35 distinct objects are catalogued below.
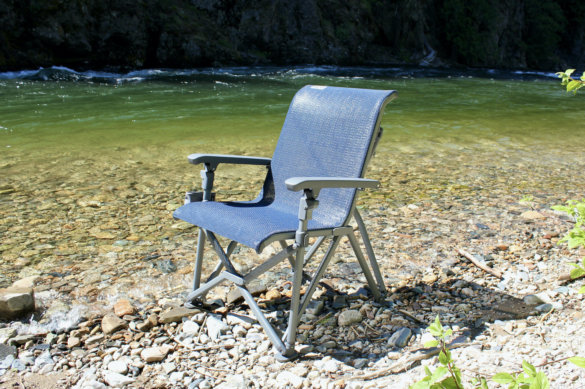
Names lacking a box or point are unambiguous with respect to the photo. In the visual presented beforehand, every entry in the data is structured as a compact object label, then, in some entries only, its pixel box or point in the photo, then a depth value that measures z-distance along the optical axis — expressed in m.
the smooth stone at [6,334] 2.66
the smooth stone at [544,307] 2.87
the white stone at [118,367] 2.44
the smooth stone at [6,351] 2.54
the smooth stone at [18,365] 2.46
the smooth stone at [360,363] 2.45
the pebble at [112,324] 2.77
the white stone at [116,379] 2.34
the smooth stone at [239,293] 3.11
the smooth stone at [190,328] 2.78
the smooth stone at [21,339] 2.64
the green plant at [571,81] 2.12
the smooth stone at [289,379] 2.32
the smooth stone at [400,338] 2.63
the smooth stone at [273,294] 3.19
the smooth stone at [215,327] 2.75
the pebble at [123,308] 2.95
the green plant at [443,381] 1.36
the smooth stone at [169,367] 2.44
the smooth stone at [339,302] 3.07
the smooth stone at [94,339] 2.67
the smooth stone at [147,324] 2.80
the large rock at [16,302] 2.84
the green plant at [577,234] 1.81
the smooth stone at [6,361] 2.46
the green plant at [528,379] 1.16
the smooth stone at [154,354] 2.52
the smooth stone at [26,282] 3.32
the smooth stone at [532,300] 2.99
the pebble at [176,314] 2.88
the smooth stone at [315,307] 2.99
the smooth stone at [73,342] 2.64
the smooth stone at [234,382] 2.31
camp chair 2.55
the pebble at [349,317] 2.87
